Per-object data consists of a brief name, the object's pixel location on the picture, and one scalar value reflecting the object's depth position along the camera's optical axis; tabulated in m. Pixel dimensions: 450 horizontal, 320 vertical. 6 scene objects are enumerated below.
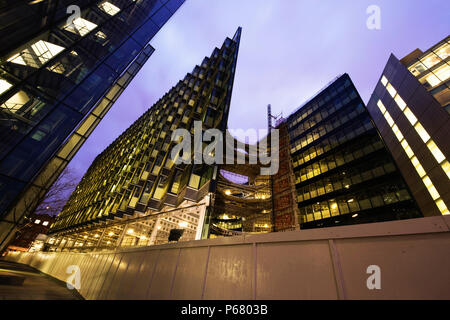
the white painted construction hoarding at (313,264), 2.21
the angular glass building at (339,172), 23.81
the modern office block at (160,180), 14.94
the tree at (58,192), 19.70
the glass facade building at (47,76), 7.17
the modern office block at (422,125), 19.39
